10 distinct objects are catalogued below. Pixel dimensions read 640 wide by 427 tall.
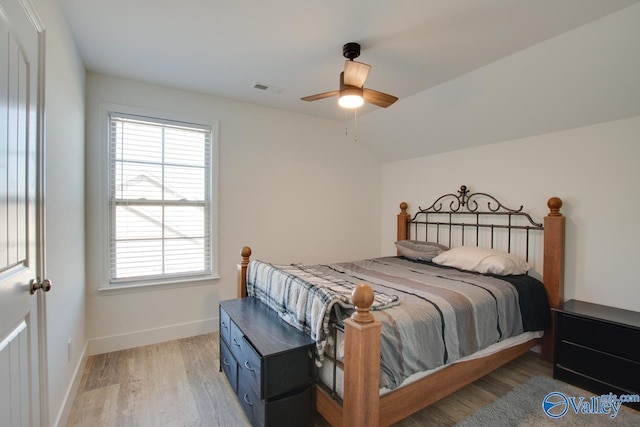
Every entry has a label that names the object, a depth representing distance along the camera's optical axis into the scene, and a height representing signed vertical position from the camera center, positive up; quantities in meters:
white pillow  2.74 -0.49
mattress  1.66 -0.98
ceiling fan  2.12 +0.90
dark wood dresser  1.60 -0.92
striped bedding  1.68 -0.65
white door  1.03 -0.03
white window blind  2.90 +0.08
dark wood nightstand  2.07 -1.01
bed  1.46 -0.61
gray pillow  3.44 -0.48
